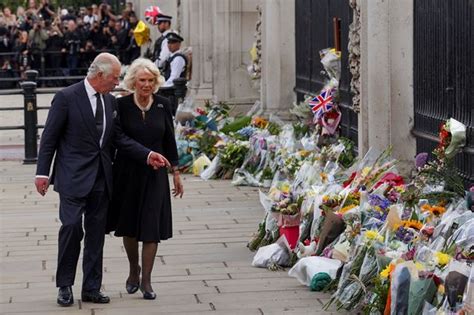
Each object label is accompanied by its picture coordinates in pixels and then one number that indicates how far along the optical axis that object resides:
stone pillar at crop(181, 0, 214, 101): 22.69
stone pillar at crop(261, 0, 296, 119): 17.94
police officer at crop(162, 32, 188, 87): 20.08
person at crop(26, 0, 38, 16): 38.65
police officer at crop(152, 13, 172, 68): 20.95
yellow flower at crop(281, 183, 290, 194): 11.43
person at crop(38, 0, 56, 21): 39.44
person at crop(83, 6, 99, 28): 38.41
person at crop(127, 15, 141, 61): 36.50
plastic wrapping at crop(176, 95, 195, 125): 19.11
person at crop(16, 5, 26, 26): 38.44
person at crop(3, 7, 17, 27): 38.85
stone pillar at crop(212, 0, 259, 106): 21.14
